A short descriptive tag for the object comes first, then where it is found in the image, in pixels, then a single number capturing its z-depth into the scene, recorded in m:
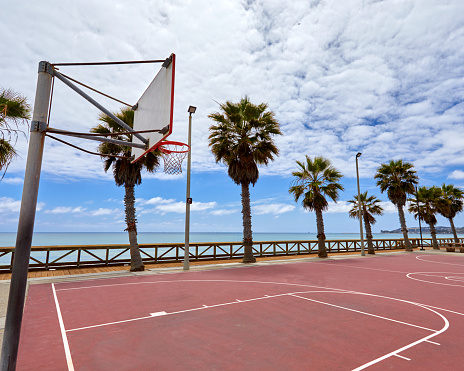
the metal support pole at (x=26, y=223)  3.70
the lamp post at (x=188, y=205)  14.72
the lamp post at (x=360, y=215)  24.73
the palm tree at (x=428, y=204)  35.44
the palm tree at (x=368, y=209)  33.81
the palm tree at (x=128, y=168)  14.12
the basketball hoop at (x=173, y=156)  8.74
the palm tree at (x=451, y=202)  35.00
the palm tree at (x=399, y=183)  30.25
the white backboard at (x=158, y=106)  5.17
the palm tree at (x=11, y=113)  8.89
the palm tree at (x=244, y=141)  18.81
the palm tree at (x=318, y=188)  22.70
